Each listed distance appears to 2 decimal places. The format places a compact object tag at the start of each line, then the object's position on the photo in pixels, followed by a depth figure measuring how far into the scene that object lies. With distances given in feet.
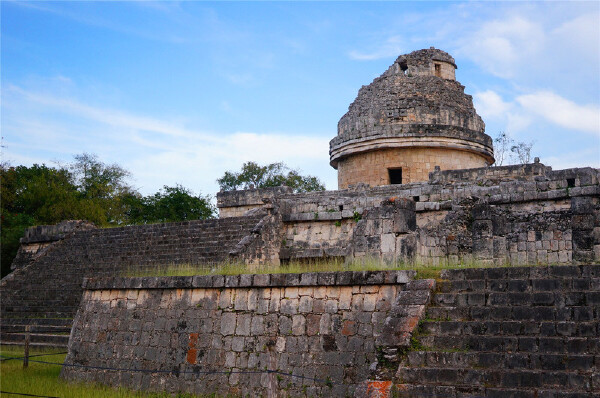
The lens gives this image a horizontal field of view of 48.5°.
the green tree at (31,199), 90.58
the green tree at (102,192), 101.55
